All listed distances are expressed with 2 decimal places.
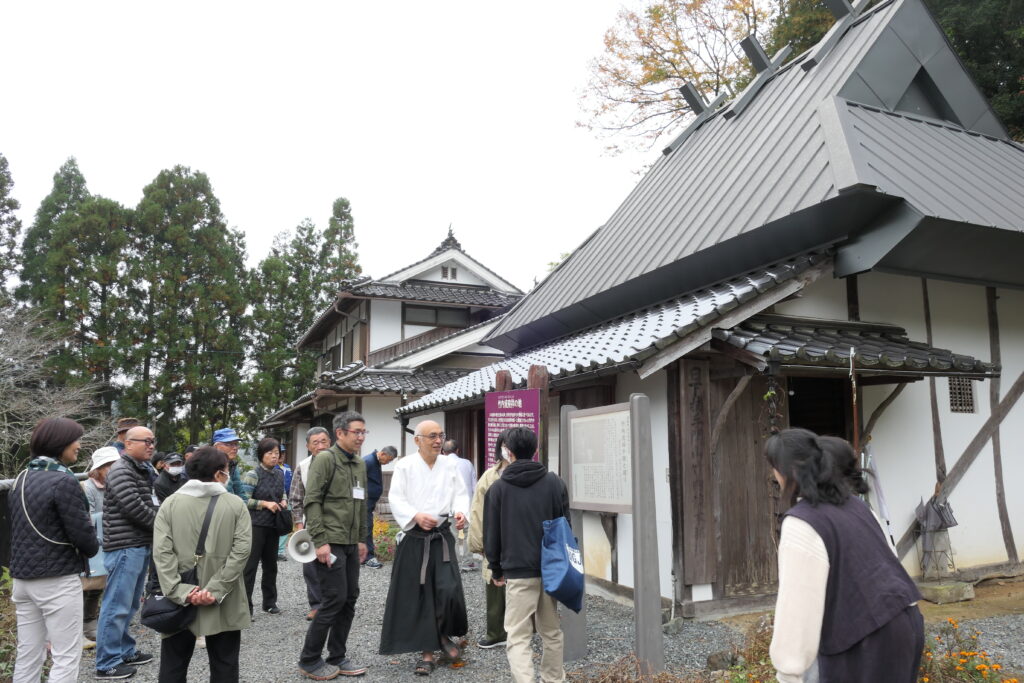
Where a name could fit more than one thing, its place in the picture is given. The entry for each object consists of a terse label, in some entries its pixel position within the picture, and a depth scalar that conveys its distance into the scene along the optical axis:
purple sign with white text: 6.09
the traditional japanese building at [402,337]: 17.61
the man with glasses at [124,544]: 5.16
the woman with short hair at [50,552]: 4.03
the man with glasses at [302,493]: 6.77
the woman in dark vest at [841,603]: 2.27
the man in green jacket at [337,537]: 5.00
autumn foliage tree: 18.26
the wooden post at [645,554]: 4.72
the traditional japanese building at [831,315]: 6.41
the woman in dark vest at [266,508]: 6.96
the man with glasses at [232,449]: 6.46
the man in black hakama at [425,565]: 5.21
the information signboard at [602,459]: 5.08
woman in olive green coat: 3.70
